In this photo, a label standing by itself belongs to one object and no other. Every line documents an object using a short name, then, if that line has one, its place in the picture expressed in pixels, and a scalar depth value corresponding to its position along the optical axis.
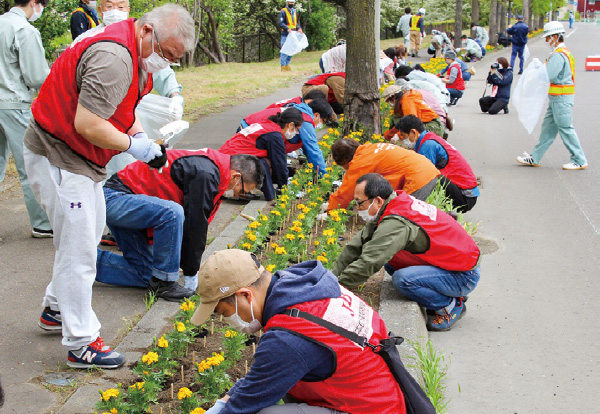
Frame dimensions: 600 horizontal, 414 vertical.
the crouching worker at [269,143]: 7.29
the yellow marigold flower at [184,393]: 3.37
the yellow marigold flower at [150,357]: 3.55
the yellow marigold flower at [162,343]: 3.83
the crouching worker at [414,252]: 4.80
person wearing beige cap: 2.71
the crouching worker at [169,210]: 4.89
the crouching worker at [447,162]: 7.61
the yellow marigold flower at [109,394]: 3.24
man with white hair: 3.70
